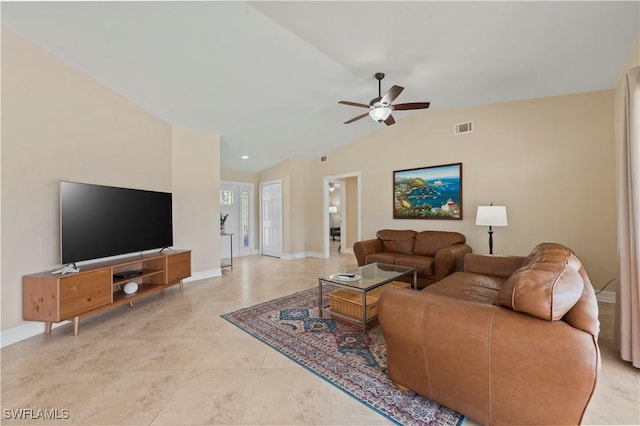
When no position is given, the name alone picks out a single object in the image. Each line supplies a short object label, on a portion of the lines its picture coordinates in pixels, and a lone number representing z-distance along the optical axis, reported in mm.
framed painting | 4656
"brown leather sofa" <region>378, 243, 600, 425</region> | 1198
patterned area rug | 1605
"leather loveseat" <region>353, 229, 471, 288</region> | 3883
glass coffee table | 2619
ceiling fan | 3078
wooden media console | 2477
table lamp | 3740
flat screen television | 2742
